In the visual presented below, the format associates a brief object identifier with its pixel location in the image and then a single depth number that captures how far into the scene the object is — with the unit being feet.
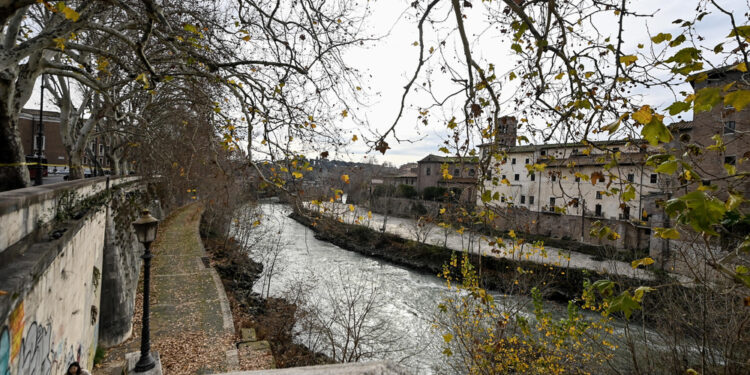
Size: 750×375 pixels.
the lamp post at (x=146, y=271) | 22.15
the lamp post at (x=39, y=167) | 26.37
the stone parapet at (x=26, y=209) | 11.10
